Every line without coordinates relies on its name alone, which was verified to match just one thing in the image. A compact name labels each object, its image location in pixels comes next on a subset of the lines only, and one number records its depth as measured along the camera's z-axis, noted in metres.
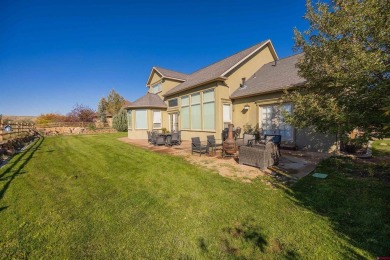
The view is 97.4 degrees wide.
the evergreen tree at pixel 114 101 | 45.05
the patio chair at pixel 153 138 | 12.88
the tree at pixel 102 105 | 45.83
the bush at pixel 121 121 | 27.90
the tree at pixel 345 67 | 4.20
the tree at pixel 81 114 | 35.16
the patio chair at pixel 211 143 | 9.39
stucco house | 10.37
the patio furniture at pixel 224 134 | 11.40
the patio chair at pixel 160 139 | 12.57
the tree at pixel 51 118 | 35.72
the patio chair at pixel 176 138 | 12.60
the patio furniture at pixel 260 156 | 6.27
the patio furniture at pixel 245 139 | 9.45
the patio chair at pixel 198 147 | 9.17
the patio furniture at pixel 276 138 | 9.36
